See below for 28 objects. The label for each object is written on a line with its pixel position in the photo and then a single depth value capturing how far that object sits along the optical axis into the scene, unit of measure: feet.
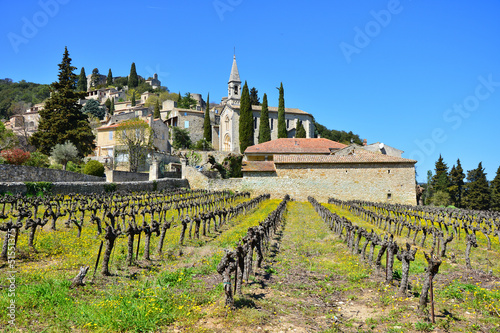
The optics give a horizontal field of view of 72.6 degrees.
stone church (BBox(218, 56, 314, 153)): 220.02
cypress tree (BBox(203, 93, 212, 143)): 238.07
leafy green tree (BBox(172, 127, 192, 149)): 228.63
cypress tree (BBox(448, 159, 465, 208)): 180.34
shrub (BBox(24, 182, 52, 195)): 73.56
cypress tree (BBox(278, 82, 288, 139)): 207.10
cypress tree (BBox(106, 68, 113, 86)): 414.82
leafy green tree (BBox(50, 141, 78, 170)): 125.18
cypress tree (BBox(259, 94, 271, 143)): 204.85
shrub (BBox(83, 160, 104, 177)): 120.67
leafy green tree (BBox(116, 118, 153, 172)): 154.20
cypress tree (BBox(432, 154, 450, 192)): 182.61
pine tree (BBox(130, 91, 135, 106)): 331.26
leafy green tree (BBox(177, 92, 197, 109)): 306.55
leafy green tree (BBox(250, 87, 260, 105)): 283.79
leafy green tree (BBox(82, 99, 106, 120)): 296.03
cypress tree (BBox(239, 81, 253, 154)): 207.51
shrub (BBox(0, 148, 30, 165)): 103.30
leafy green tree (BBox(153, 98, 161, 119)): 271.33
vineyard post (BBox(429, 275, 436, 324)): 19.31
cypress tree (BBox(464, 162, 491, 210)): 163.12
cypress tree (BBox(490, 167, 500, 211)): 156.06
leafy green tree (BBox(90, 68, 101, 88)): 429.58
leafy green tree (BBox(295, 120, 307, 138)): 226.07
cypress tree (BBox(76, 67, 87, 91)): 348.59
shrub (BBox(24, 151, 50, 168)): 110.52
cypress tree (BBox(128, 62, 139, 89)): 407.11
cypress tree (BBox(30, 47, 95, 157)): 130.41
